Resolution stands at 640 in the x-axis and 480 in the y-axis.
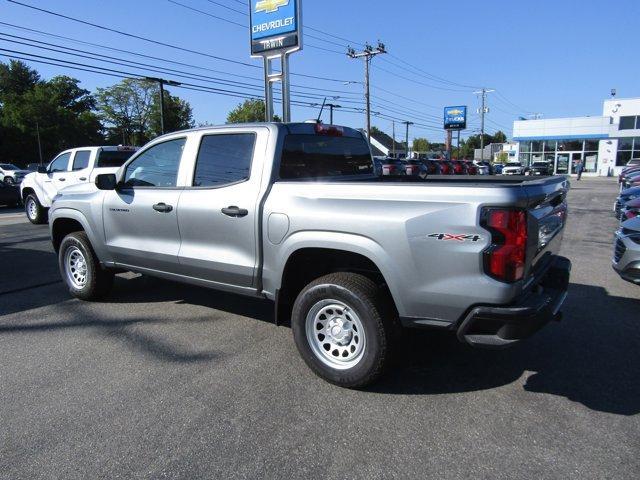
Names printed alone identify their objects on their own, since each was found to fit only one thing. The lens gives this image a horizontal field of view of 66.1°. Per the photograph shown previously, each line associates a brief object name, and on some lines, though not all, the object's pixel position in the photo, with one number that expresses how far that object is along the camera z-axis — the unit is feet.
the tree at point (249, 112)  289.94
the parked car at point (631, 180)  48.64
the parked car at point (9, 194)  58.13
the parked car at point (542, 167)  118.93
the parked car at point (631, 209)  24.86
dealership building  147.74
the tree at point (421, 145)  409.90
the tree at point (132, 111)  279.08
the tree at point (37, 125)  197.77
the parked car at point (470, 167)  122.94
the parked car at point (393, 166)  92.79
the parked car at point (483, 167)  132.09
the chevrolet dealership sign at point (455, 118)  193.16
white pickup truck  39.91
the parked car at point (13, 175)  81.05
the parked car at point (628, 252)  17.40
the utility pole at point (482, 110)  225.97
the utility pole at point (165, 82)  106.71
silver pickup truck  9.81
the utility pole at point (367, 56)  136.36
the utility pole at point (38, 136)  195.99
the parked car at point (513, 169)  123.49
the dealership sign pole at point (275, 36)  48.34
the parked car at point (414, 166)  95.39
